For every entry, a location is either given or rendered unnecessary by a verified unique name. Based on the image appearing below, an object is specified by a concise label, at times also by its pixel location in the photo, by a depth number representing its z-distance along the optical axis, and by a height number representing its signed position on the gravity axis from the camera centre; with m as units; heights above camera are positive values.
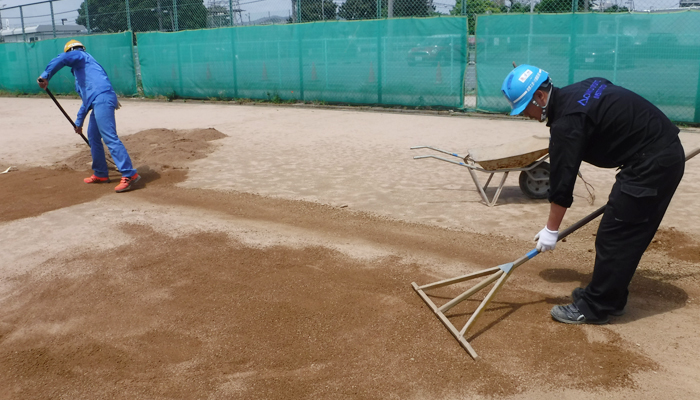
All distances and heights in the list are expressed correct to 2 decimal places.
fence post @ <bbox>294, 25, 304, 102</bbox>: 16.64 -0.03
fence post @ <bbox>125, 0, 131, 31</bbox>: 20.58 +1.73
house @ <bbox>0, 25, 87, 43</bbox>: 24.20 +1.62
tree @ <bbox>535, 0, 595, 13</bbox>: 13.11 +1.13
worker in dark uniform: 3.41 -0.57
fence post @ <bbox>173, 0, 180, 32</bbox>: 19.66 +1.52
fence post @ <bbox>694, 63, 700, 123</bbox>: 11.40 -1.01
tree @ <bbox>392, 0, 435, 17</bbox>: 15.11 +1.32
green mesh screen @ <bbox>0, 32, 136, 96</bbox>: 20.39 +0.21
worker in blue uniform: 7.61 -0.42
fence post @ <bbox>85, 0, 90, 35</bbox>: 22.11 +1.85
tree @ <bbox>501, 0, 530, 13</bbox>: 13.79 +1.18
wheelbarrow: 6.28 -1.13
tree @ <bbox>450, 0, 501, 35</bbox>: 14.78 +1.39
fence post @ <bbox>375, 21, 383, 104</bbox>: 15.20 +0.01
